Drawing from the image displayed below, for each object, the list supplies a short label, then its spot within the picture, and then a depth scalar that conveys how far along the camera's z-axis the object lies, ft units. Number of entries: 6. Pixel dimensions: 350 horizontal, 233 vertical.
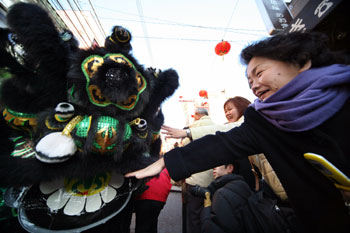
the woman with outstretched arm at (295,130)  2.16
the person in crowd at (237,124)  3.80
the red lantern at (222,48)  14.16
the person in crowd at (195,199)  5.57
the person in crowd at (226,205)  3.46
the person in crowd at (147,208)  4.30
